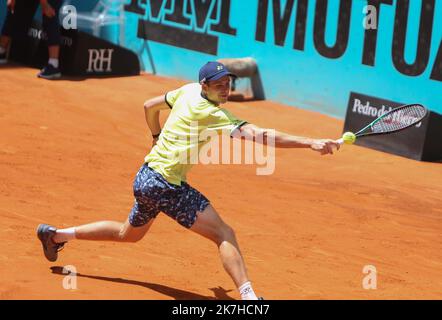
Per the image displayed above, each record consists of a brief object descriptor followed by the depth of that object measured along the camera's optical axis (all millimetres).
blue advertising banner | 26969
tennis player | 13203
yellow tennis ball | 13656
